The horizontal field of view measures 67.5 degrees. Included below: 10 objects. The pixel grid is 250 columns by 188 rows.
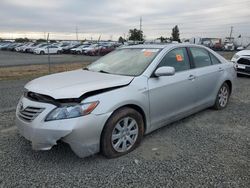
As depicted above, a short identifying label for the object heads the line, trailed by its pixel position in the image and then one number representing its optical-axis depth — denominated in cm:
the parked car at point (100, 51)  2279
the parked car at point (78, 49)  2487
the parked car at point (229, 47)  3064
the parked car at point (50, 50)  2471
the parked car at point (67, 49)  2676
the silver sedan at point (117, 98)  222
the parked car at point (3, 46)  3327
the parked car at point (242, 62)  717
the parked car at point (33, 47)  2598
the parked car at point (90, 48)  2338
